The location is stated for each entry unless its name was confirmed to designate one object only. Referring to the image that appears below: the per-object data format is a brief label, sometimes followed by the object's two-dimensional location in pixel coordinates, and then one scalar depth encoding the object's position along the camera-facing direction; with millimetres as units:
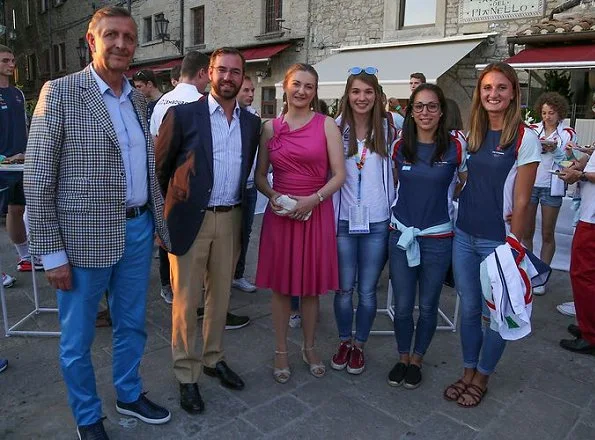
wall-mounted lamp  17670
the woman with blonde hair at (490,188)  2521
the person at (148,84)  5500
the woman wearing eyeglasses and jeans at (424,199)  2752
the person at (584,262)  3465
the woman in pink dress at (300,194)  2799
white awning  9695
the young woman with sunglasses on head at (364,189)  2914
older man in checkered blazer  2045
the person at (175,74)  4909
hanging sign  9031
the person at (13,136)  4582
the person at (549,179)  4781
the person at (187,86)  3938
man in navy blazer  2576
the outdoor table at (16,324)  3424
